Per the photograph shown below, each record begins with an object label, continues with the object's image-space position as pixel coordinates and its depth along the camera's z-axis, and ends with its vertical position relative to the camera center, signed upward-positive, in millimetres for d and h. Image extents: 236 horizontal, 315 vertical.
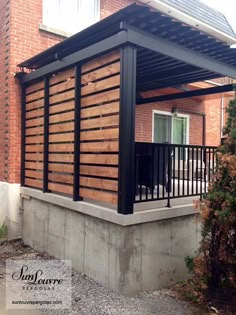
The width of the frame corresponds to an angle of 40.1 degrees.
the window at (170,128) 10288 +901
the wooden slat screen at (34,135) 6105 +366
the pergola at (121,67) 3990 +1402
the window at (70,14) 7395 +3374
